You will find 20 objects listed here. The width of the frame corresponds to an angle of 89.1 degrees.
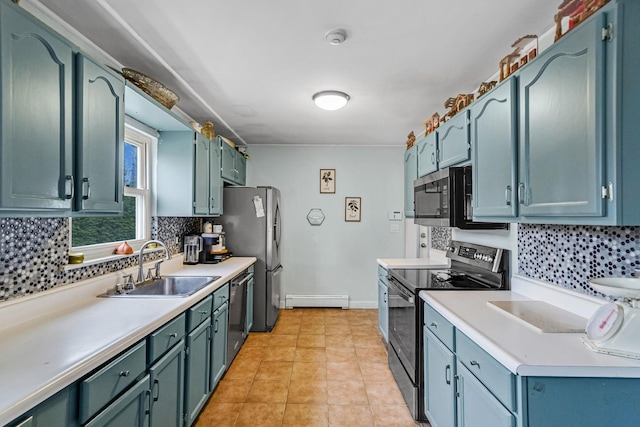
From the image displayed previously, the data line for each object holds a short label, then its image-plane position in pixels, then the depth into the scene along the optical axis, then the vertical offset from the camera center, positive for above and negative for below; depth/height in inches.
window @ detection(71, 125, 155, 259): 83.5 -0.2
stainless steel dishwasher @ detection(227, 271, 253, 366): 111.6 -35.1
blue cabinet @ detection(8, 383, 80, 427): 34.9 -22.6
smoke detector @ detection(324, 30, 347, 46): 72.0 +40.9
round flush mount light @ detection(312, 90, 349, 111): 105.8 +39.3
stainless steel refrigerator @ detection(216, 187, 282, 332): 148.3 -3.8
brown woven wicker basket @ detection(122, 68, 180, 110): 78.9 +33.6
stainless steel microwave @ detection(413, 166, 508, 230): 84.4 +4.8
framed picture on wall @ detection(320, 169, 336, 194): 183.5 +20.3
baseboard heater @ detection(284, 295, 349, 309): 181.6 -46.5
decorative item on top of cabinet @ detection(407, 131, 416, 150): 133.8 +32.1
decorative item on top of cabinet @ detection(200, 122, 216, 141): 123.1 +33.3
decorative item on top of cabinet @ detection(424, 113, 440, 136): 108.7 +32.6
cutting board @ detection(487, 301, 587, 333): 53.8 -18.0
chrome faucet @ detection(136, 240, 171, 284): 89.4 -14.6
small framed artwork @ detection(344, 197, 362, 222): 183.9 +3.4
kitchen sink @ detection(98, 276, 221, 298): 89.2 -19.8
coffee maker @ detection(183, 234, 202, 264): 127.2 -12.4
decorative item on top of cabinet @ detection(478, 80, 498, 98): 78.3 +32.6
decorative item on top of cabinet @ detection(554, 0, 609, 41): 46.6 +31.8
